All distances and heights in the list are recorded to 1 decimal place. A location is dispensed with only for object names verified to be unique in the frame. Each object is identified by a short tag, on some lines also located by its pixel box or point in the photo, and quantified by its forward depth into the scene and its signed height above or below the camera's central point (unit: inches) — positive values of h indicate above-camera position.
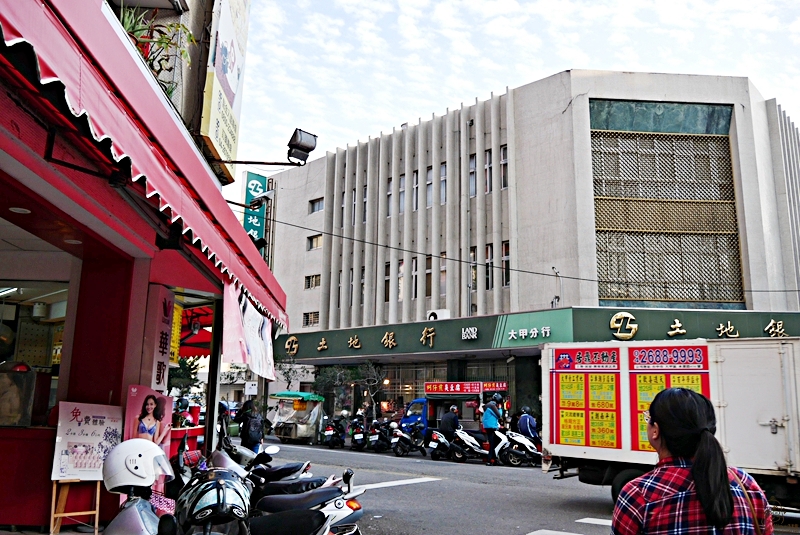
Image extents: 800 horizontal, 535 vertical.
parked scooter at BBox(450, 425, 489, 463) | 744.3 -41.0
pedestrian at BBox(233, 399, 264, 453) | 534.3 -20.3
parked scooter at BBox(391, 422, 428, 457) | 826.8 -43.8
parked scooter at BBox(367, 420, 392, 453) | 879.7 -41.8
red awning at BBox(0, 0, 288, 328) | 121.1 +66.4
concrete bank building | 974.4 +274.3
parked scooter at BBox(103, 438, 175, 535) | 165.9 -17.3
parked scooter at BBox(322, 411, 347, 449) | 948.0 -39.5
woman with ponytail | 96.3 -10.8
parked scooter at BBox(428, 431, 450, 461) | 764.6 -41.9
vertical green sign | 583.2 +161.5
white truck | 350.3 +5.6
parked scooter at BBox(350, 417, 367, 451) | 905.1 -42.2
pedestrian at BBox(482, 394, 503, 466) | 709.9 -16.7
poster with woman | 319.0 -6.0
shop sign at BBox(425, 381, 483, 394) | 986.1 +26.9
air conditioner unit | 1104.2 +145.7
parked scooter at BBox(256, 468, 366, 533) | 221.0 -32.2
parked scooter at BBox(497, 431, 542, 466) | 698.8 -43.0
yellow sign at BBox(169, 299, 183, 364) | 424.8 +42.2
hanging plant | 266.2 +149.5
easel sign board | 290.2 -16.2
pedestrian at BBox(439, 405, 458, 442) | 774.5 -19.6
